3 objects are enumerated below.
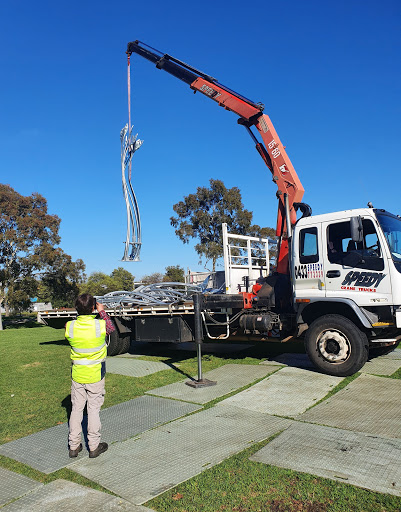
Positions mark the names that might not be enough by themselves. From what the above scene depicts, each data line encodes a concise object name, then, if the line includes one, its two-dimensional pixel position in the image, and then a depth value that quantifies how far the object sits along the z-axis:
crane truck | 6.24
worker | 3.93
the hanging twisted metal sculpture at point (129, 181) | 11.12
